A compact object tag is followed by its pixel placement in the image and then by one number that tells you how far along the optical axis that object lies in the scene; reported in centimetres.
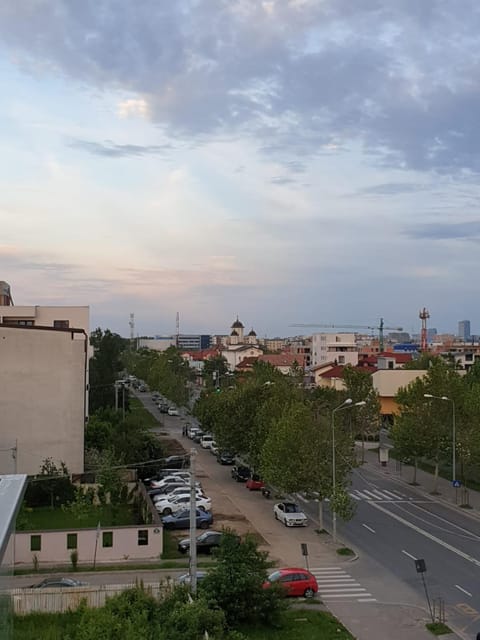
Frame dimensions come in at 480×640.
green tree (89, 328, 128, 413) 6950
